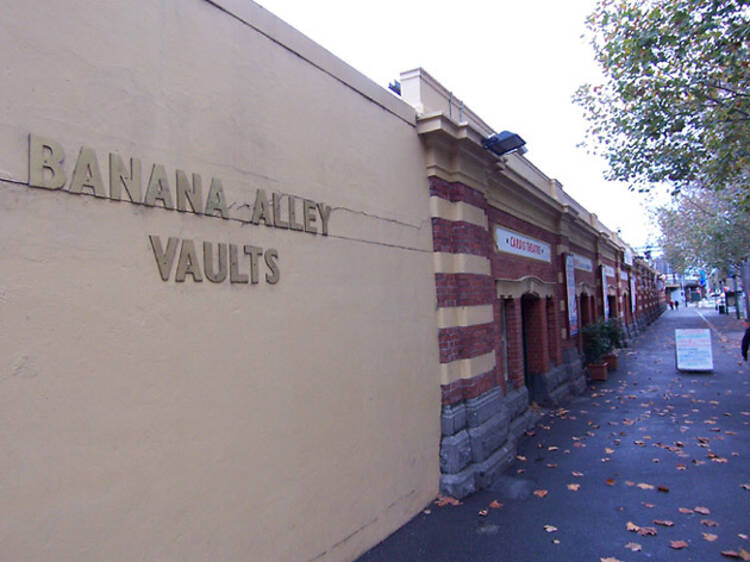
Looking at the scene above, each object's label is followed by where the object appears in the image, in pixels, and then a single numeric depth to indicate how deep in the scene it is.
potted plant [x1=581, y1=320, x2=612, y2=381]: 13.21
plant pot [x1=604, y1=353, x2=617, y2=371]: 15.19
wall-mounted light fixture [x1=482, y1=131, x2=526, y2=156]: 6.71
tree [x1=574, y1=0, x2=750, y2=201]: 7.62
